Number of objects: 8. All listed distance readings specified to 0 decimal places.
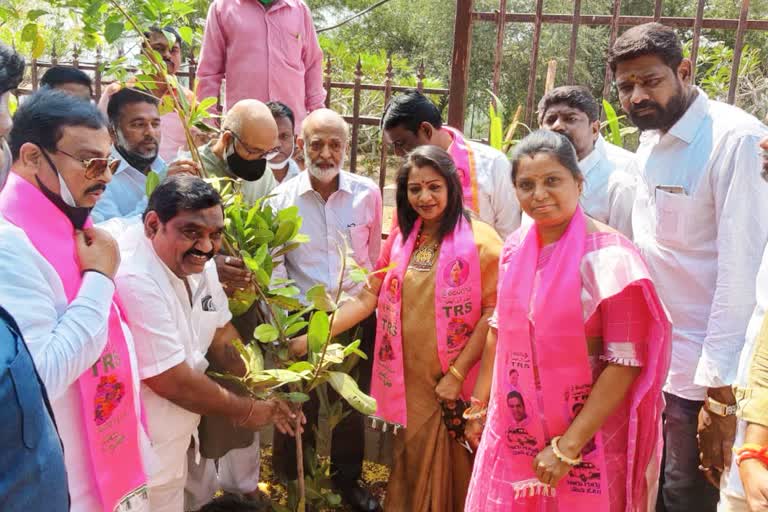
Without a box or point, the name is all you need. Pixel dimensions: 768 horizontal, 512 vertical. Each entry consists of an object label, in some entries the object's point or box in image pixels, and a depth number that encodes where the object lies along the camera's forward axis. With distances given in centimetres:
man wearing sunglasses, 182
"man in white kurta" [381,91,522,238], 346
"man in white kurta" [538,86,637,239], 309
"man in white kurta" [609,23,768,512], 246
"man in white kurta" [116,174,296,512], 246
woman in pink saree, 229
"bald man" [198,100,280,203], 315
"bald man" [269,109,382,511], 345
